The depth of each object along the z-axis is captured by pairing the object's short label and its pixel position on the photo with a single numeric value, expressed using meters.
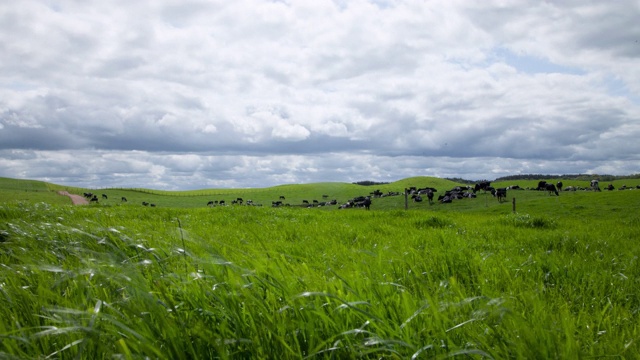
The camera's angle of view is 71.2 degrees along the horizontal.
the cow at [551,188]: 68.00
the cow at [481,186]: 76.81
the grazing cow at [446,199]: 67.11
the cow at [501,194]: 62.94
